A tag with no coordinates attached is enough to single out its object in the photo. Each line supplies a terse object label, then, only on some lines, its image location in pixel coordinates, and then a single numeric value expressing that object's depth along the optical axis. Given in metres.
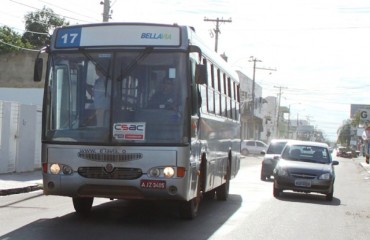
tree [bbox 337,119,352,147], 148.38
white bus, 9.05
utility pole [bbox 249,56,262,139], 73.62
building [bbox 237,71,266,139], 78.00
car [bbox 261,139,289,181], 23.45
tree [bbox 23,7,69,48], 57.69
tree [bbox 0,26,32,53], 44.09
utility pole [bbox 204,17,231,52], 50.09
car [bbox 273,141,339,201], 15.88
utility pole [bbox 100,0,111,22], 24.20
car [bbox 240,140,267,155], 59.88
